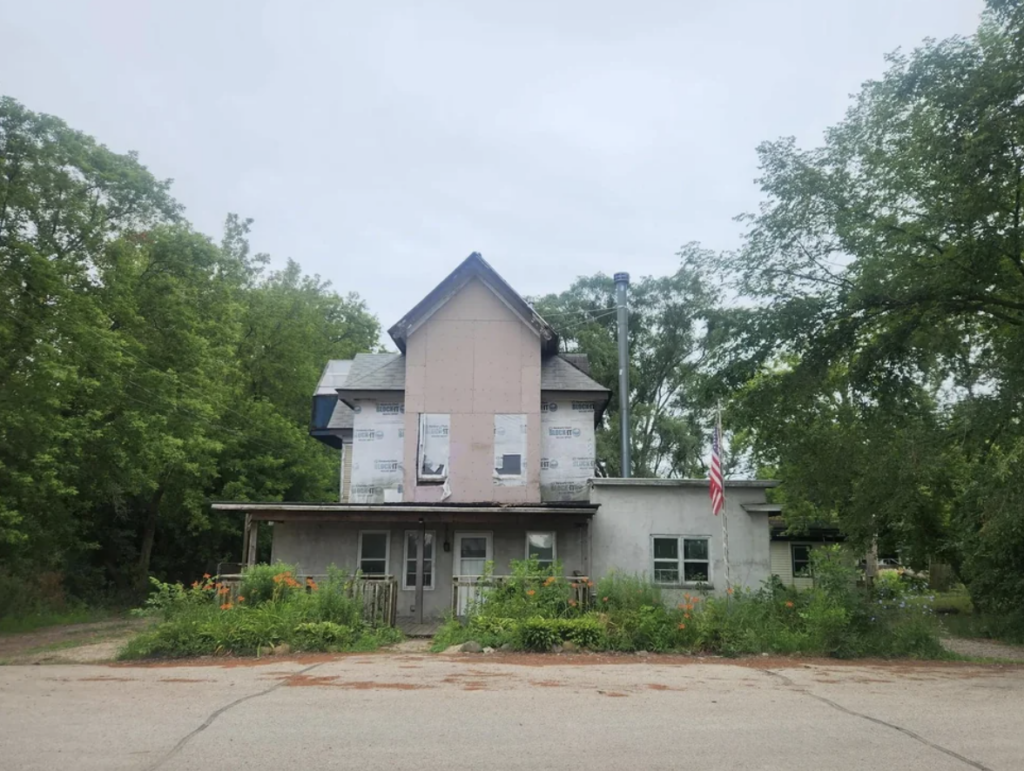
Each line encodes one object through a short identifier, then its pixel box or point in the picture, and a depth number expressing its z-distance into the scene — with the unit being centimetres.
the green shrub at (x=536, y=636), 1486
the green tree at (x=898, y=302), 1560
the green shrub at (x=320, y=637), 1466
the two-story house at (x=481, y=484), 2150
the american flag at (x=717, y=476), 1738
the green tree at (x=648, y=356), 4300
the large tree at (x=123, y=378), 2238
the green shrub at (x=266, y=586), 1652
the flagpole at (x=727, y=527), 2137
